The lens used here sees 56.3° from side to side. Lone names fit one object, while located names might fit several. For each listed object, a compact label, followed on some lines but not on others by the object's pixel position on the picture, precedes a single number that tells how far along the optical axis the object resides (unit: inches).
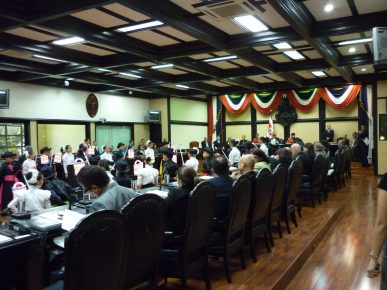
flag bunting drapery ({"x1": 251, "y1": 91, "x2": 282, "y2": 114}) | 569.0
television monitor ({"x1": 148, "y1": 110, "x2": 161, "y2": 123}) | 548.1
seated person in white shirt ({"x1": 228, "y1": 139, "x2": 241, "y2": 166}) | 368.5
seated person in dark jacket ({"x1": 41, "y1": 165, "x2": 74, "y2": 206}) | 232.8
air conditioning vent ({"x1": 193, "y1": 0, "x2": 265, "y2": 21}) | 168.2
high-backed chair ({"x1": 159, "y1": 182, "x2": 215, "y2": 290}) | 99.5
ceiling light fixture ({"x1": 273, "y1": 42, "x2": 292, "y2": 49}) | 301.1
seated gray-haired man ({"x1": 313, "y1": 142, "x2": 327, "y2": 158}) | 305.7
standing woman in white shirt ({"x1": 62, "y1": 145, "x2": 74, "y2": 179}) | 352.4
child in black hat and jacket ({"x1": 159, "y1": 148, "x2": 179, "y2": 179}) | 233.6
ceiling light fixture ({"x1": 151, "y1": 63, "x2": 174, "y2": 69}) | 352.5
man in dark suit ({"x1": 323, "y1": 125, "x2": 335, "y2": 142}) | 540.4
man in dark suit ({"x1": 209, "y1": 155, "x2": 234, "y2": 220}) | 127.6
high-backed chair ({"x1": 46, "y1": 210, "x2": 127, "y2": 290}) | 59.4
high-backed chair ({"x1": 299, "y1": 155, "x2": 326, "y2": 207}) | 231.6
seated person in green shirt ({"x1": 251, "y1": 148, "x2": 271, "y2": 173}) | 200.2
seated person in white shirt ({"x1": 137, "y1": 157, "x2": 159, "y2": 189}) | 234.4
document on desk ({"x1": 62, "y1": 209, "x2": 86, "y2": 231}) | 90.0
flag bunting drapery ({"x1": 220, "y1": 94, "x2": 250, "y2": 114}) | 589.3
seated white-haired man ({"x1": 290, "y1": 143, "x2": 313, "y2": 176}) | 240.1
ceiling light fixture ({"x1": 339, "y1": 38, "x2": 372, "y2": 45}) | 285.3
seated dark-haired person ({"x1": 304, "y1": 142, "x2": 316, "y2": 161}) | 263.0
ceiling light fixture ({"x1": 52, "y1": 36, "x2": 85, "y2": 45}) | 255.7
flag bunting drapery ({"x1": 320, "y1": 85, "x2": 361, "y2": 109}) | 511.8
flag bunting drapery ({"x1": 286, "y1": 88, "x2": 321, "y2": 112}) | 545.6
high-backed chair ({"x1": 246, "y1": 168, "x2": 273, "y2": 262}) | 138.1
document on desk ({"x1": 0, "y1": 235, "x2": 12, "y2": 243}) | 72.3
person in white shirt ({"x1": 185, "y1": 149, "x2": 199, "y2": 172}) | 290.8
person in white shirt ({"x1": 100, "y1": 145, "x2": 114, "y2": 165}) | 380.5
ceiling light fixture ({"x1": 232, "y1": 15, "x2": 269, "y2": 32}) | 224.2
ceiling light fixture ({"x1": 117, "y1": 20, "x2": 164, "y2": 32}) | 224.8
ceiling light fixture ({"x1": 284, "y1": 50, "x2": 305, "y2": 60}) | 328.6
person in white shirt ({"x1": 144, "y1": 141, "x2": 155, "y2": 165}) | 372.8
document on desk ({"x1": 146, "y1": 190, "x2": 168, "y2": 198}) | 140.3
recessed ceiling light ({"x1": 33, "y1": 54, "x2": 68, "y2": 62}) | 272.4
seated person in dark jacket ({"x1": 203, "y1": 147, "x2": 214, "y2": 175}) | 311.6
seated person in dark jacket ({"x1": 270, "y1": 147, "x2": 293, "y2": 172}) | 218.4
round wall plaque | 471.6
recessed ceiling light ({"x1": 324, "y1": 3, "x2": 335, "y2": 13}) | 207.5
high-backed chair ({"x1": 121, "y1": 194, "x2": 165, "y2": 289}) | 76.2
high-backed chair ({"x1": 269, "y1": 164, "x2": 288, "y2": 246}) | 155.8
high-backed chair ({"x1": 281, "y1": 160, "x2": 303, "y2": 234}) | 179.2
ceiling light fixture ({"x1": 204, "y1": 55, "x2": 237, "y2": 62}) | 335.0
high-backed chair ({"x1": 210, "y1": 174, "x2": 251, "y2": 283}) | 118.6
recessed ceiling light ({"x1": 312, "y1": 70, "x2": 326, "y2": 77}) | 445.3
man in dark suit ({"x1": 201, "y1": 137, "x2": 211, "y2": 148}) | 565.0
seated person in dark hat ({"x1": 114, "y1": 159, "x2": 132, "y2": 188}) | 228.1
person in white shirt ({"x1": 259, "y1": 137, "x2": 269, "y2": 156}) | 410.6
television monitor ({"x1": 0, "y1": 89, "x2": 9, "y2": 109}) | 356.8
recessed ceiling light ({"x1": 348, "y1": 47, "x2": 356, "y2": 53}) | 322.3
